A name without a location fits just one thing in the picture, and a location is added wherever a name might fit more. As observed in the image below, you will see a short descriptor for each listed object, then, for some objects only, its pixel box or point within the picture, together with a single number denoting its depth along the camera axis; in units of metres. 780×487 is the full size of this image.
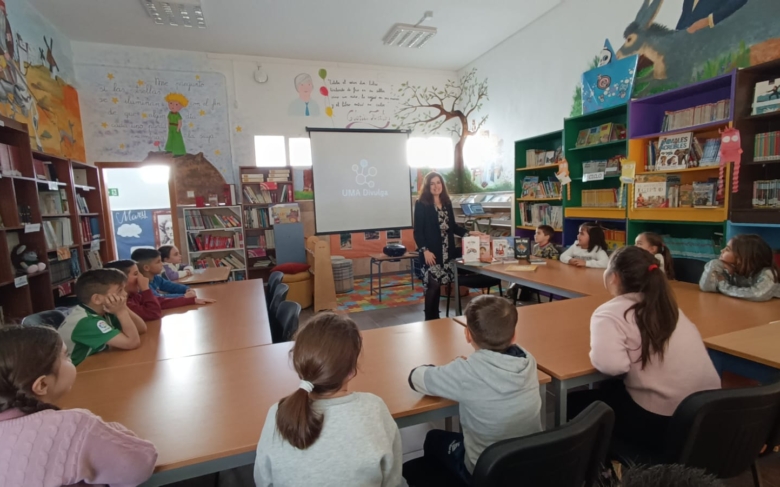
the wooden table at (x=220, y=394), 1.08
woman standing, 3.64
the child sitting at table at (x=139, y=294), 2.37
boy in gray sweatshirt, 1.14
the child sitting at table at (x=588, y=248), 3.40
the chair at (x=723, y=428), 1.07
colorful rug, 5.22
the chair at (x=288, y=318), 2.23
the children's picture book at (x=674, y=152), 3.29
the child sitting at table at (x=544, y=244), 4.05
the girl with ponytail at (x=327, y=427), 0.92
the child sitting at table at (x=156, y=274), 2.89
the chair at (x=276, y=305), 2.70
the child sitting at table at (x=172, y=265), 3.68
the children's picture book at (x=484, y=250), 3.66
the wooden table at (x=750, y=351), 1.42
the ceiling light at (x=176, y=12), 4.30
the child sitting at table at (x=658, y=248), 2.72
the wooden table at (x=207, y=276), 3.77
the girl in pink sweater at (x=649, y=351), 1.38
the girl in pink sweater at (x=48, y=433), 0.84
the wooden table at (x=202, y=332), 1.81
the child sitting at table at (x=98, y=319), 1.75
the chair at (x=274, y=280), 3.45
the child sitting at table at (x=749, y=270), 2.16
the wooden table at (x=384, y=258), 5.66
